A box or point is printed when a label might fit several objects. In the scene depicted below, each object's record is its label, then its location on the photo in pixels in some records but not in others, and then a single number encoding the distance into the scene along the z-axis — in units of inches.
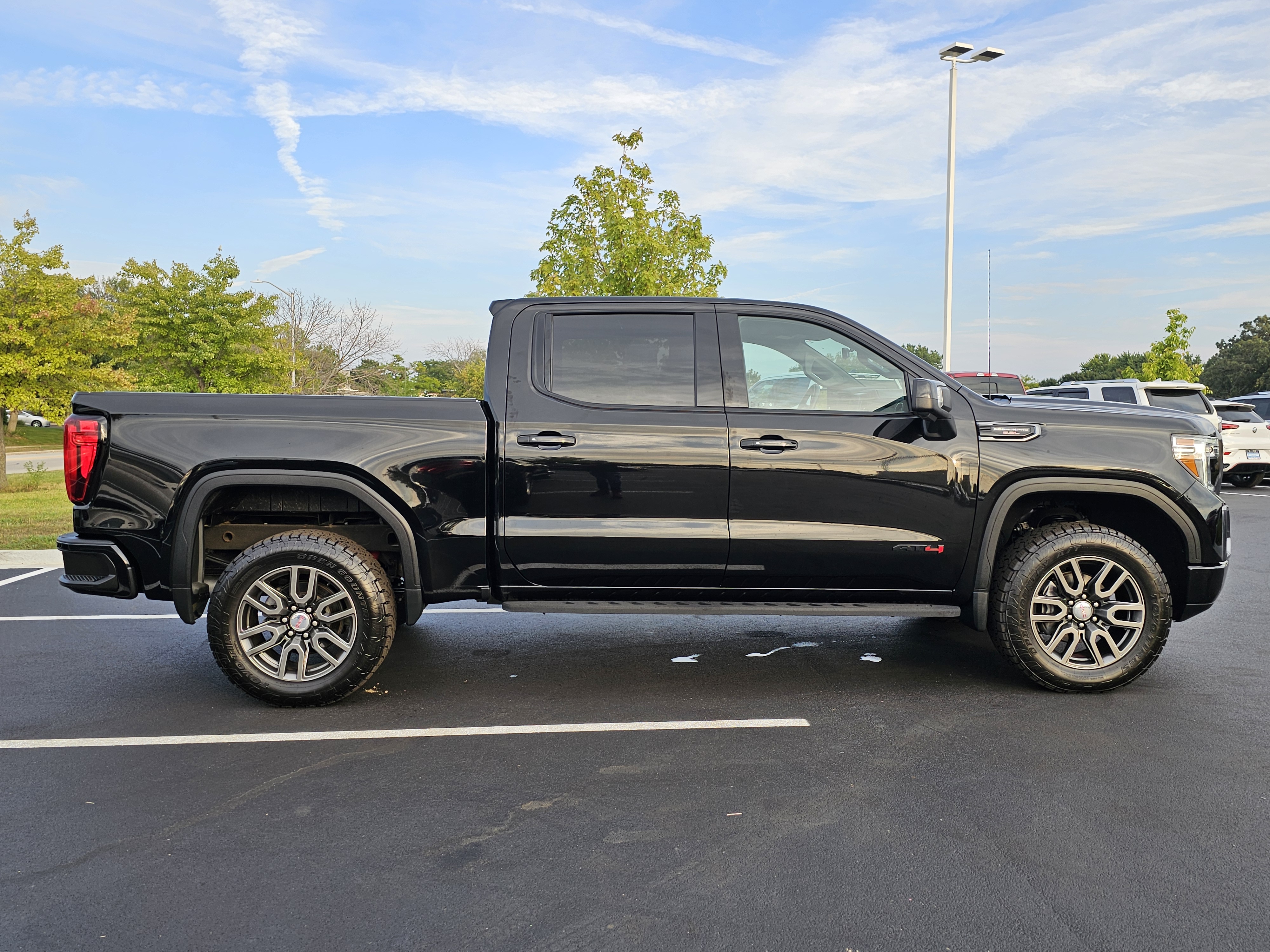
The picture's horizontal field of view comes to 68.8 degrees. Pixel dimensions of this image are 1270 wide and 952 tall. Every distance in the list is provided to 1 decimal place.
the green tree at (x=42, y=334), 688.4
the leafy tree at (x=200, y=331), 1112.8
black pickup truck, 181.2
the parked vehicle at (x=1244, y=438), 653.9
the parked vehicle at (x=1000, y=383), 590.6
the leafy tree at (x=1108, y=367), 3157.0
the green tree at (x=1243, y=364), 2103.8
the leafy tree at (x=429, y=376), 1469.0
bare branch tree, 1374.3
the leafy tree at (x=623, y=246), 831.7
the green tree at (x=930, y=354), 1029.9
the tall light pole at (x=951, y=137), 746.2
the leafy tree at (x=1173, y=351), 1247.5
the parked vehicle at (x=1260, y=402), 668.1
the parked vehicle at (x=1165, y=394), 522.0
